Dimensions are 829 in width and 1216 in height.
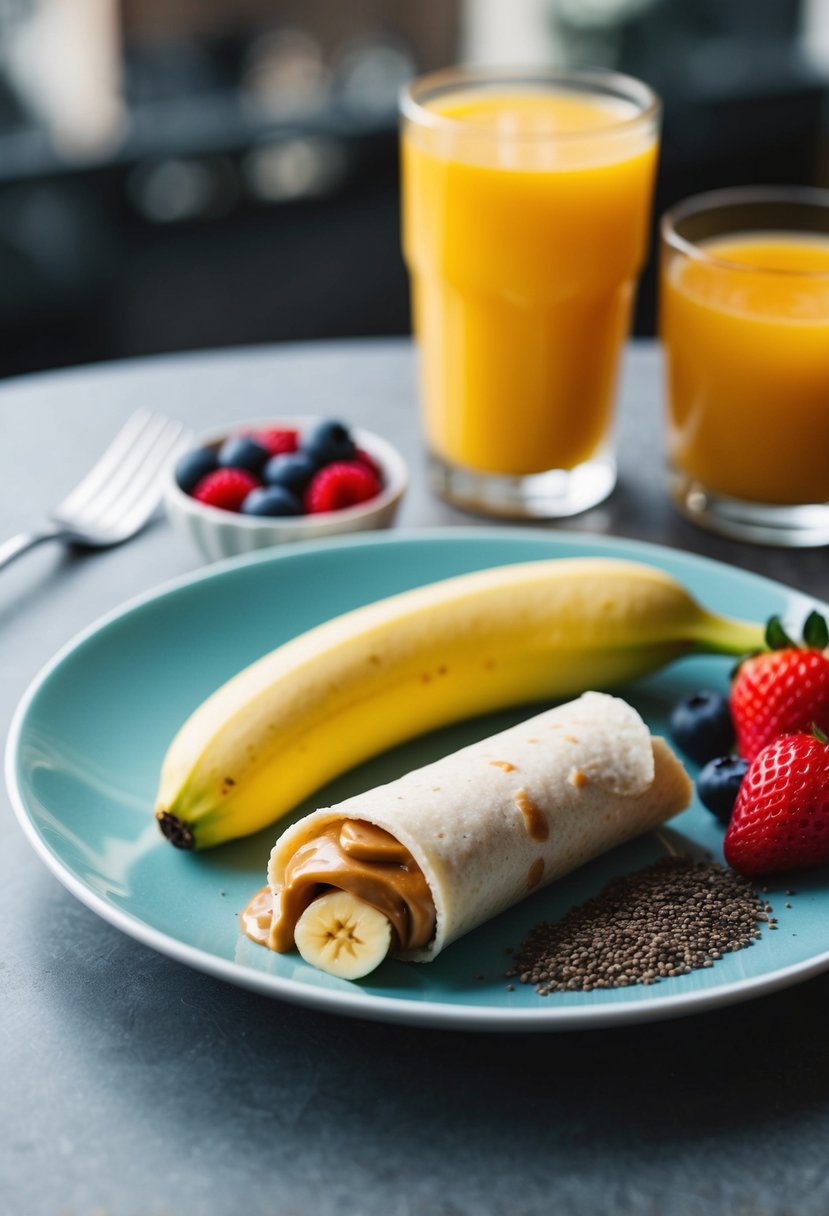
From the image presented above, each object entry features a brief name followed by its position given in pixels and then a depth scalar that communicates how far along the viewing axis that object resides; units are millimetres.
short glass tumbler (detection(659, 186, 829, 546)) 710
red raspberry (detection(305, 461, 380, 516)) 705
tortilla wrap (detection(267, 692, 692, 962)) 544
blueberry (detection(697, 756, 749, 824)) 590
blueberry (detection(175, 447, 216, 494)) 712
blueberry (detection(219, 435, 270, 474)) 715
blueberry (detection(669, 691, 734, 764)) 620
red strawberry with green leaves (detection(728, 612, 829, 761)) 602
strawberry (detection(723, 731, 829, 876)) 563
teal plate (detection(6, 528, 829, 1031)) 519
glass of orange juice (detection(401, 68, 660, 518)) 706
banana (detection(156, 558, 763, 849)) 579
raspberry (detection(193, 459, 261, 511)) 704
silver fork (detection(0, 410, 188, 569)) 718
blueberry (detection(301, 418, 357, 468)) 715
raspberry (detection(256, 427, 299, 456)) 727
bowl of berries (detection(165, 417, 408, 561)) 697
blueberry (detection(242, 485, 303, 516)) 698
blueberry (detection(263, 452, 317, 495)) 708
